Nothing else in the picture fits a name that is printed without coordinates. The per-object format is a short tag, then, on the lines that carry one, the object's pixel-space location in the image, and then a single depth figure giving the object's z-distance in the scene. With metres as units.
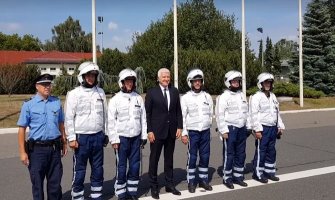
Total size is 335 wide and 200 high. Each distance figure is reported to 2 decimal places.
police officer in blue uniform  5.02
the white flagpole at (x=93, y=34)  16.83
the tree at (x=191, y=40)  34.75
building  68.44
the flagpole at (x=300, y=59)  22.88
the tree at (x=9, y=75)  28.72
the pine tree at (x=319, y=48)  31.17
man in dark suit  6.16
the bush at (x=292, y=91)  27.08
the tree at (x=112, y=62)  44.66
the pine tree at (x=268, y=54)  72.88
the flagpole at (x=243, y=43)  22.18
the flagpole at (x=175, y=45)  20.03
